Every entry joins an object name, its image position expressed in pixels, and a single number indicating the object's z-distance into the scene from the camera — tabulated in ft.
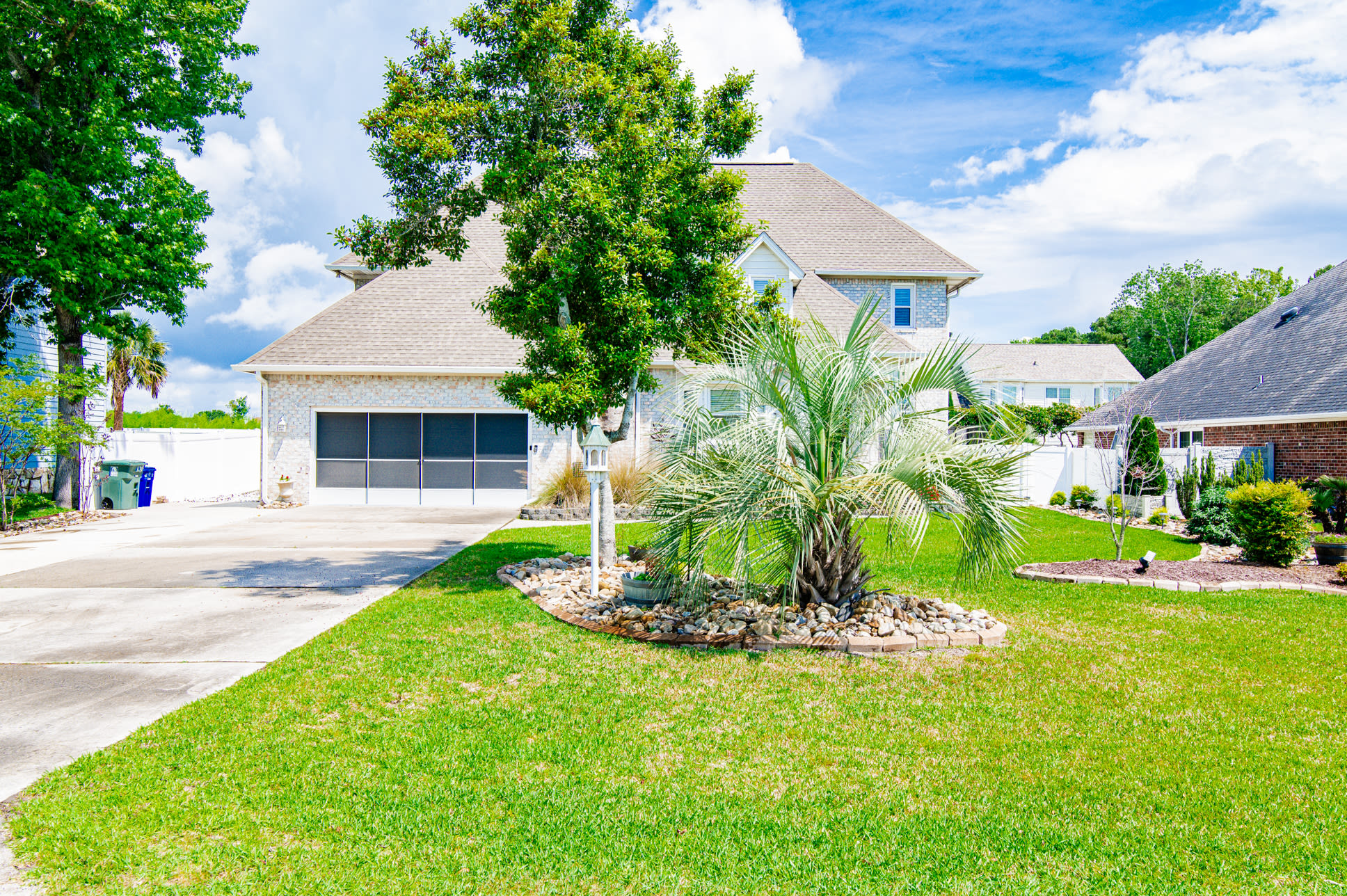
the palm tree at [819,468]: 19.93
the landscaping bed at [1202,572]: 31.42
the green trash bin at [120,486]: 59.52
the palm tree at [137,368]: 102.42
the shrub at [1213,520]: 42.50
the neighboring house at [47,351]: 60.90
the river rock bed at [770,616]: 21.67
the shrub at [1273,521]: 34.24
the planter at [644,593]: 24.75
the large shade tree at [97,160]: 49.29
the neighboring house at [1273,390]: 49.49
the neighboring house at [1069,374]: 159.33
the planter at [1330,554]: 34.24
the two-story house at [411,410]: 61.72
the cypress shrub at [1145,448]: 53.11
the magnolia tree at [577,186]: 27.32
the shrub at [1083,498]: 60.90
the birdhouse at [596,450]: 27.17
